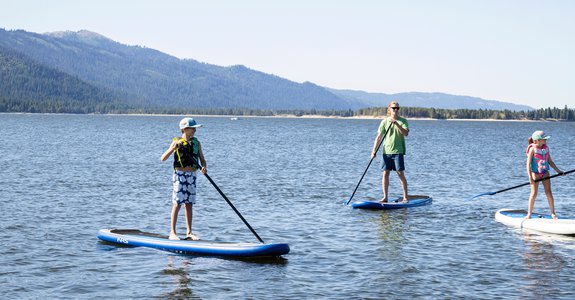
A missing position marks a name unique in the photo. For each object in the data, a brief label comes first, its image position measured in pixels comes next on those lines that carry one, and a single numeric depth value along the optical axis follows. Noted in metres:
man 20.02
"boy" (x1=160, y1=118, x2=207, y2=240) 13.92
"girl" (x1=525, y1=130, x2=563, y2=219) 16.59
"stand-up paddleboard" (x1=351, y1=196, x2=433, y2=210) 20.55
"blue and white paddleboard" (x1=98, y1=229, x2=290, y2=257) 13.80
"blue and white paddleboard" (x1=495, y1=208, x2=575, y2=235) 16.48
